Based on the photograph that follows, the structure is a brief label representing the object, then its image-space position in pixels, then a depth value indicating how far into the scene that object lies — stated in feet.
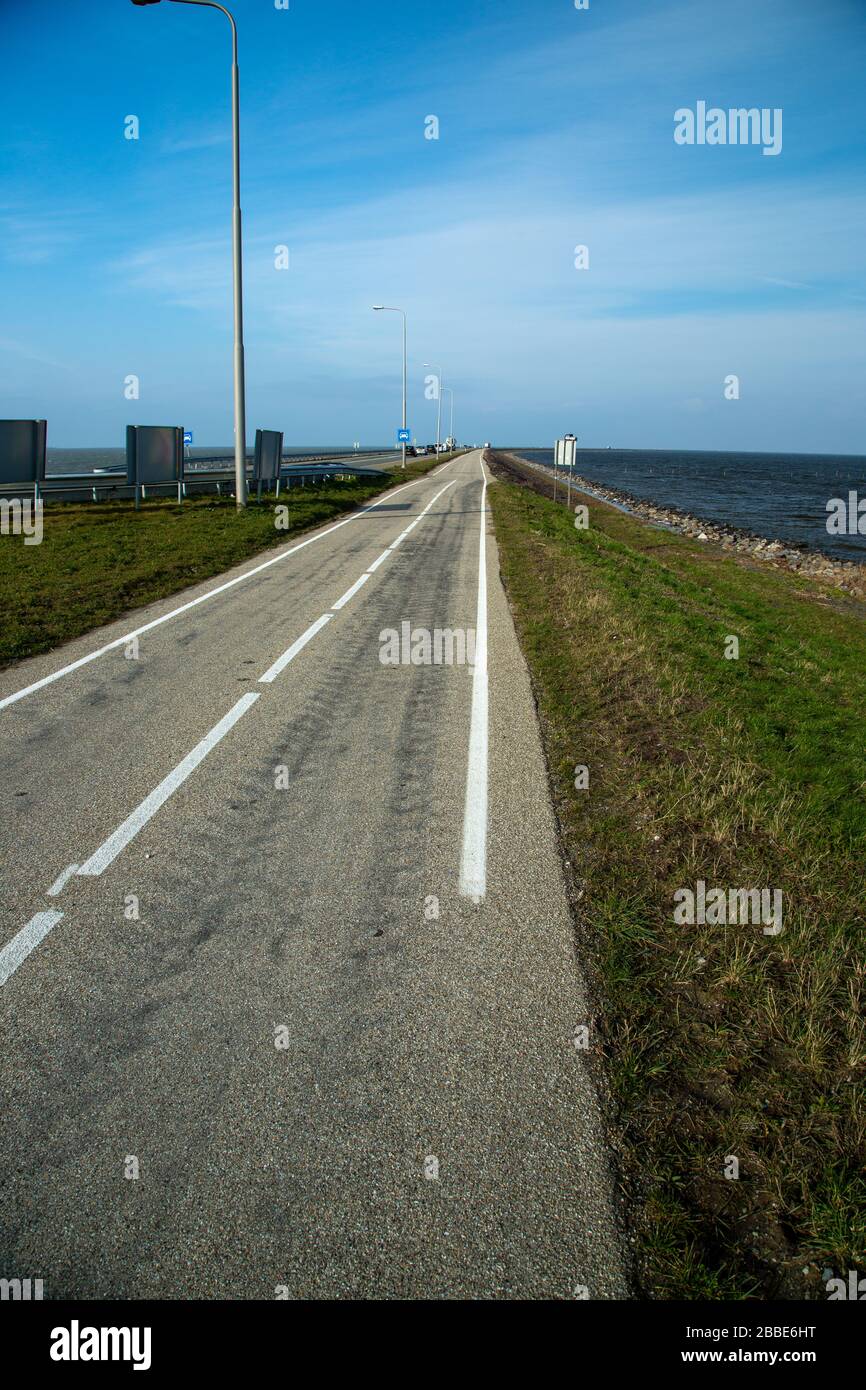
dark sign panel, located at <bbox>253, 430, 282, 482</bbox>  107.65
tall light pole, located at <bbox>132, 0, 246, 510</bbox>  75.36
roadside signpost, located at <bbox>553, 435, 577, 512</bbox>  106.42
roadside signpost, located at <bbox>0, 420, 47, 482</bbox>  77.97
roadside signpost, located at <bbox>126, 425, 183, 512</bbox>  89.97
